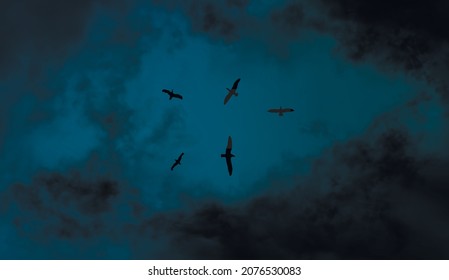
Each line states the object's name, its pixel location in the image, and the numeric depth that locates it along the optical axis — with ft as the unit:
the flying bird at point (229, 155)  396.57
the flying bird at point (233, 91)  418.92
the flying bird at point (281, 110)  436.35
